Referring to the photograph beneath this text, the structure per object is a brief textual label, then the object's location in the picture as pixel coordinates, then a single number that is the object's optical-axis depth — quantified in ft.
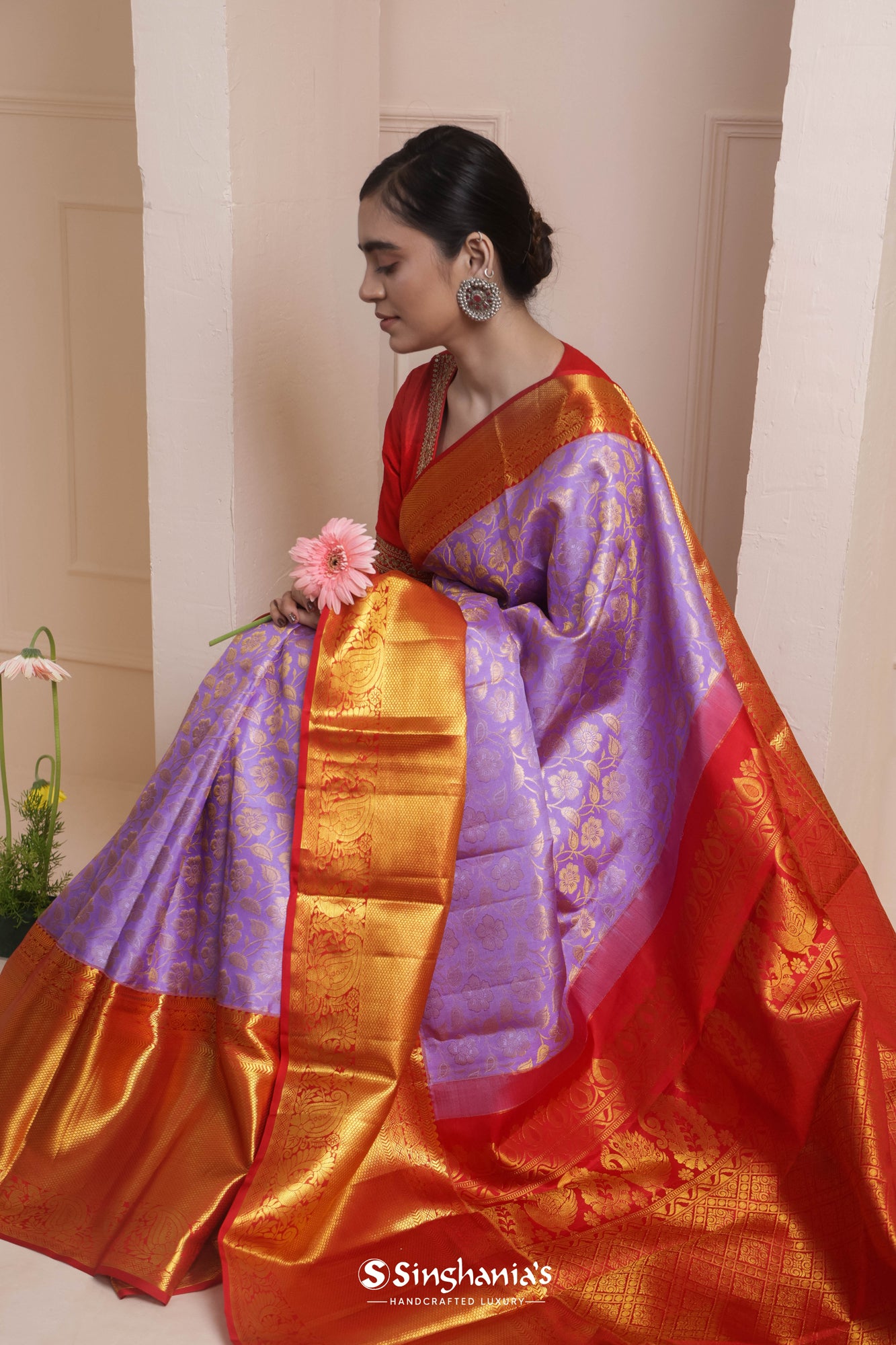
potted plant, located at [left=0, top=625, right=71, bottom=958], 7.47
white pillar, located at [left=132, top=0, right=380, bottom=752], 6.86
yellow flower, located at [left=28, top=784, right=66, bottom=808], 7.52
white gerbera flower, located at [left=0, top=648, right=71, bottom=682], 6.99
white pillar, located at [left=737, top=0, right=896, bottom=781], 6.02
